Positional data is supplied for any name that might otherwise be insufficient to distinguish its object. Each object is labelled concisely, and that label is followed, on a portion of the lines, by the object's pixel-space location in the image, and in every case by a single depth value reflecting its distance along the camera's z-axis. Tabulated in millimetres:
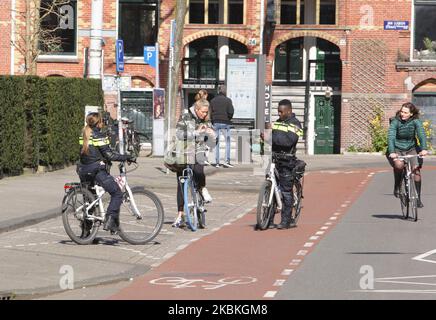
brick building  47719
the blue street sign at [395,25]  47469
